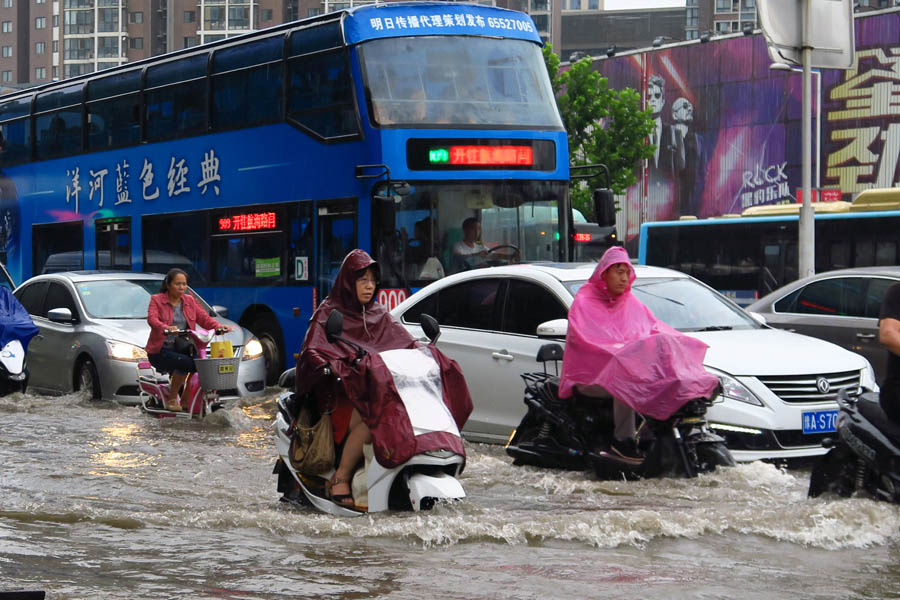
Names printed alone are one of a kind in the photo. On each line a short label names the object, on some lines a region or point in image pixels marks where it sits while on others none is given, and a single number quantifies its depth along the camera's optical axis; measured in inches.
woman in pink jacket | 529.7
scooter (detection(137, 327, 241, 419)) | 513.0
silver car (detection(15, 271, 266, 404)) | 591.5
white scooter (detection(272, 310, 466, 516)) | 279.0
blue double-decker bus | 609.9
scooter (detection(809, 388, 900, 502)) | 272.8
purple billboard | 2011.6
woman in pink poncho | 326.0
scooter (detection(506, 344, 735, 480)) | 325.7
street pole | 731.4
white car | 357.1
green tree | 1884.8
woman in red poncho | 287.4
